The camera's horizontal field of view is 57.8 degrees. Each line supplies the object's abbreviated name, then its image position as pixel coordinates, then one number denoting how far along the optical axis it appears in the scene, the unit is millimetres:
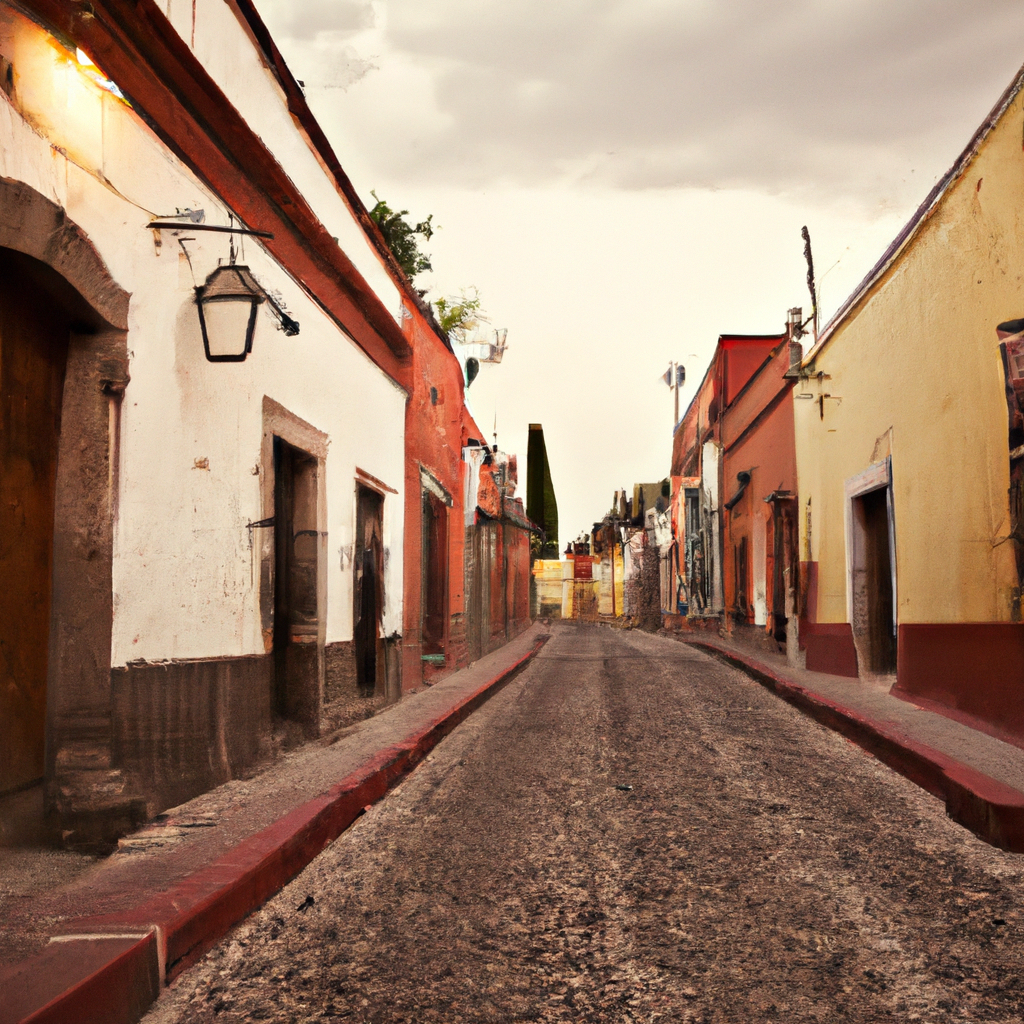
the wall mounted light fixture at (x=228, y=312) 5086
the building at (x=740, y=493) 14469
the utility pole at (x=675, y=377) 39000
